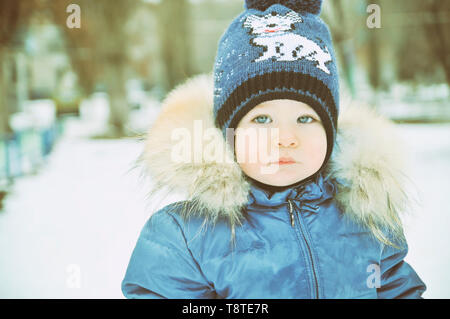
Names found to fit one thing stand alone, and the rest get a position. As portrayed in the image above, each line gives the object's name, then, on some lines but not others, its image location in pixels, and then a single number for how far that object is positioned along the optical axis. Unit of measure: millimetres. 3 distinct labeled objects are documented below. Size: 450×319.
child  915
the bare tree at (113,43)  6105
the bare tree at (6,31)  3592
